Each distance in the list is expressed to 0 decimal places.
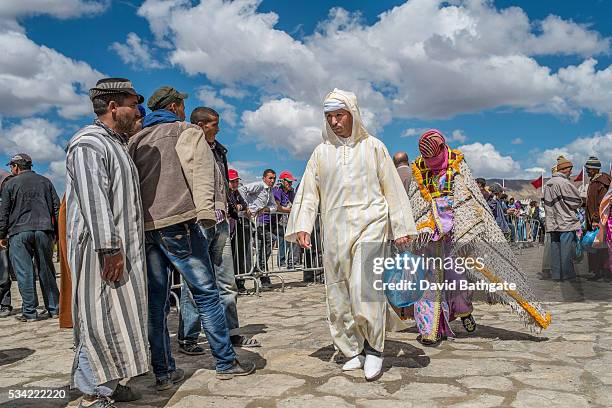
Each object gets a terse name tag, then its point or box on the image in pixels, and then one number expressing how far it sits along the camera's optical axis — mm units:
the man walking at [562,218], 9102
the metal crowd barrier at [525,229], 19303
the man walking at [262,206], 9695
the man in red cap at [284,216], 10164
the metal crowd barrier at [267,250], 9219
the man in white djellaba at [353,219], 3975
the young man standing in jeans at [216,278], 4703
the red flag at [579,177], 17422
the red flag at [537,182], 22609
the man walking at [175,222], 3621
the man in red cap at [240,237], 9031
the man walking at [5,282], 7895
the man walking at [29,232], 7363
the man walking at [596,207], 8875
